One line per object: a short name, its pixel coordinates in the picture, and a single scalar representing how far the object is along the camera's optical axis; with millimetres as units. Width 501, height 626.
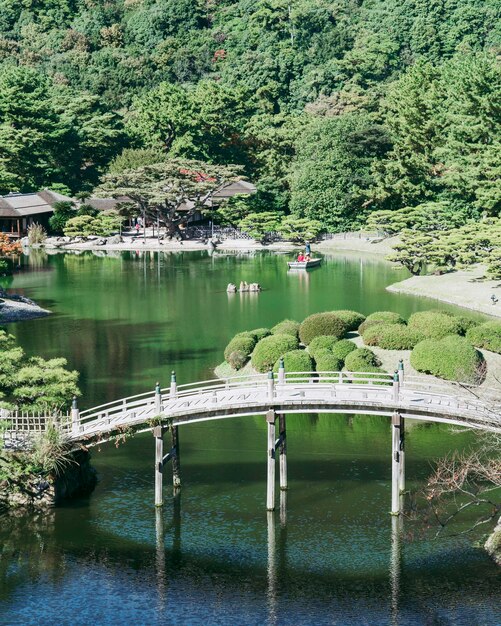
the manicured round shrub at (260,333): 59356
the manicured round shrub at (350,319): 59094
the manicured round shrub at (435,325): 56219
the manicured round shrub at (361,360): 53250
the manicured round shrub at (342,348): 54750
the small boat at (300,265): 95688
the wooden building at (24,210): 118000
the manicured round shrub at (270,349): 55562
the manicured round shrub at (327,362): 53594
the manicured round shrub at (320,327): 57500
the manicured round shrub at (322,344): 55469
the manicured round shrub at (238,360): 57812
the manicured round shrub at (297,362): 53656
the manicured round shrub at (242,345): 58219
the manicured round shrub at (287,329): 58625
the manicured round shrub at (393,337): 55281
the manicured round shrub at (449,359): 51875
